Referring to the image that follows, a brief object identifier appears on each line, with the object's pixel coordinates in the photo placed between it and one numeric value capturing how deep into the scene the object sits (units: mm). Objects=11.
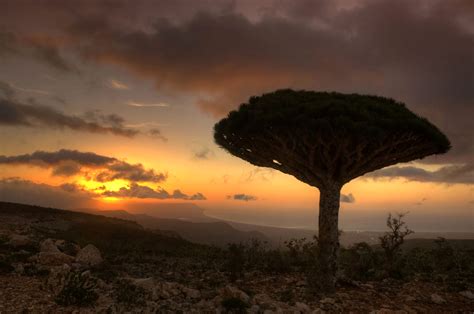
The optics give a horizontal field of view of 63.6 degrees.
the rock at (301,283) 13995
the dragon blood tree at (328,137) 12289
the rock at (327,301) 11578
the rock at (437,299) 12219
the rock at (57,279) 10352
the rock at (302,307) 10586
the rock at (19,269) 12320
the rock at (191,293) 11541
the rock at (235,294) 10836
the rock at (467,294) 12906
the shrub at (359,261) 16078
